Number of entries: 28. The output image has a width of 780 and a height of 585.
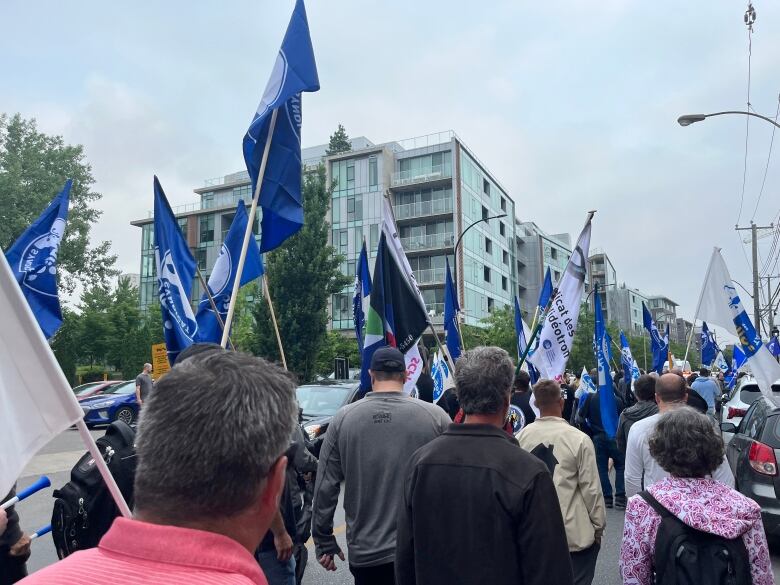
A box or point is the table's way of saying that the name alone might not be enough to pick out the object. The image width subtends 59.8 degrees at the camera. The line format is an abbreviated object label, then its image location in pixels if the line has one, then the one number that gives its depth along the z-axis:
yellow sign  7.47
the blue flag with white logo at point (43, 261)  6.17
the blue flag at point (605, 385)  8.01
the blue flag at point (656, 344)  19.33
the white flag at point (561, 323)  7.37
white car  12.73
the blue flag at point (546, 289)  13.11
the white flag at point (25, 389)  1.91
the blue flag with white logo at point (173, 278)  5.41
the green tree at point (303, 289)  29.06
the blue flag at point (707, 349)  22.53
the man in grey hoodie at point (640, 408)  7.02
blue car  20.86
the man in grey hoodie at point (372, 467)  3.81
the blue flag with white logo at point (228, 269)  7.49
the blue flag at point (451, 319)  9.44
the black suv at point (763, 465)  6.32
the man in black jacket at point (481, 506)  2.57
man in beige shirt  3.95
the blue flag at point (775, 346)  25.95
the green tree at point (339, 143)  63.97
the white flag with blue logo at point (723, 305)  10.23
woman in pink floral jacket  2.73
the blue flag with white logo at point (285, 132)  5.57
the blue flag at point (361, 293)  10.00
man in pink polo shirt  1.24
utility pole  35.69
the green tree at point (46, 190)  34.09
